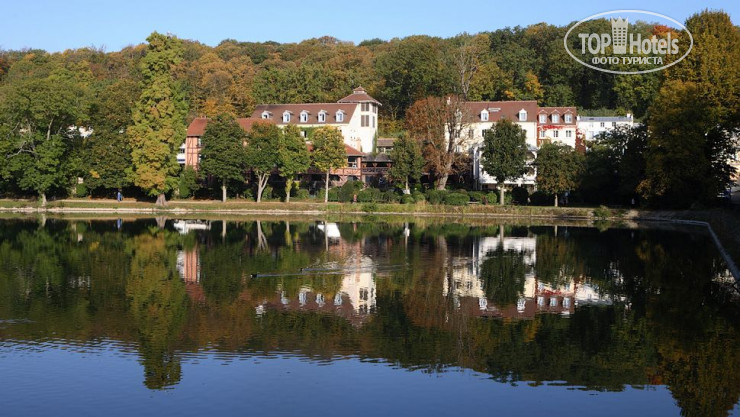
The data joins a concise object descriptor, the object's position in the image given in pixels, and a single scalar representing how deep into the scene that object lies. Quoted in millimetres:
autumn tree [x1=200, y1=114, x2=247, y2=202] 63625
